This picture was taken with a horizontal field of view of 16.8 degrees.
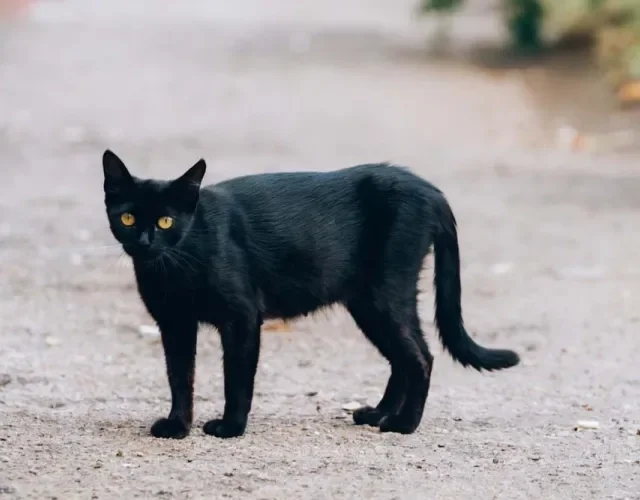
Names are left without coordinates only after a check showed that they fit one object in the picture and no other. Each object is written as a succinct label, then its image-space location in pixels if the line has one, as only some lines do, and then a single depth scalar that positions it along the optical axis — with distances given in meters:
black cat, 8.36
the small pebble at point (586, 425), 9.27
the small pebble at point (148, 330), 12.34
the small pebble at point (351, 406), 9.79
